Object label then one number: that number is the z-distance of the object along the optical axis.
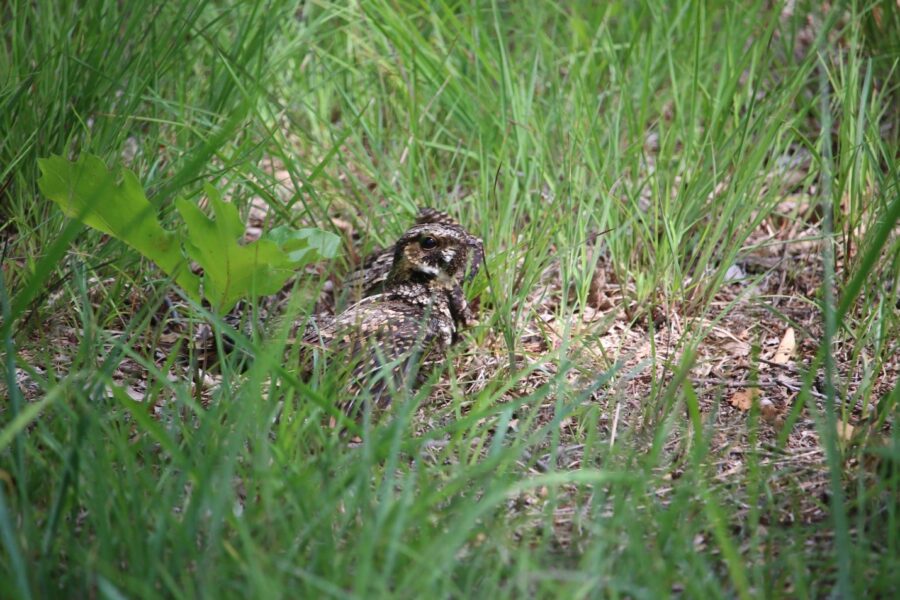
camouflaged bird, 6.98
